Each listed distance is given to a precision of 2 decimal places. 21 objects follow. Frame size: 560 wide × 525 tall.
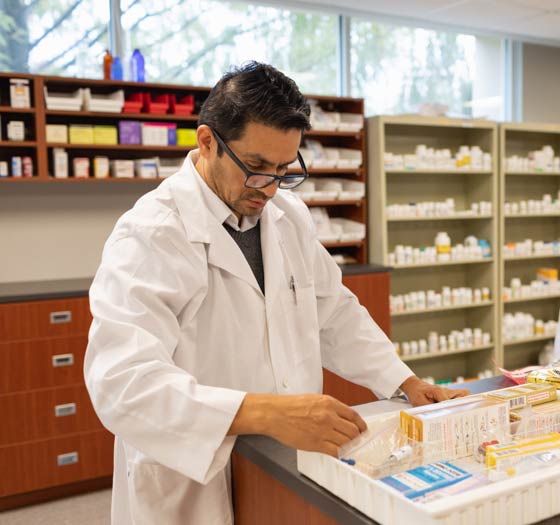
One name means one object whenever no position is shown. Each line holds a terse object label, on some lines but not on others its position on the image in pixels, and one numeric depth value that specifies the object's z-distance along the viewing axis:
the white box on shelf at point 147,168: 3.67
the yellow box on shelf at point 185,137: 3.76
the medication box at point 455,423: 1.06
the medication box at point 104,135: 3.51
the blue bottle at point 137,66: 3.68
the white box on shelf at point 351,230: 4.33
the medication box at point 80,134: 3.46
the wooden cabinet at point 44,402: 3.09
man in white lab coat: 1.09
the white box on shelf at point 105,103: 3.48
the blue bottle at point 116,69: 3.64
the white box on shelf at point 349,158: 4.29
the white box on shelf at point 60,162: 3.45
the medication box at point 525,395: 1.18
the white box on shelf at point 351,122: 4.27
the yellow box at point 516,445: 0.97
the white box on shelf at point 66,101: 3.38
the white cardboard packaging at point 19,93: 3.32
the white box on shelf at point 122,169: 3.64
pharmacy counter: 0.98
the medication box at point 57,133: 3.41
